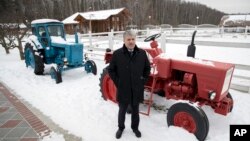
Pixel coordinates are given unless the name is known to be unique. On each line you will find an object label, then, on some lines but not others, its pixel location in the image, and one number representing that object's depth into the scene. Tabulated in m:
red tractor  3.09
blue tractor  6.70
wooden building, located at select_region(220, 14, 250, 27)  40.85
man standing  2.99
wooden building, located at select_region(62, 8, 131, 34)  30.54
